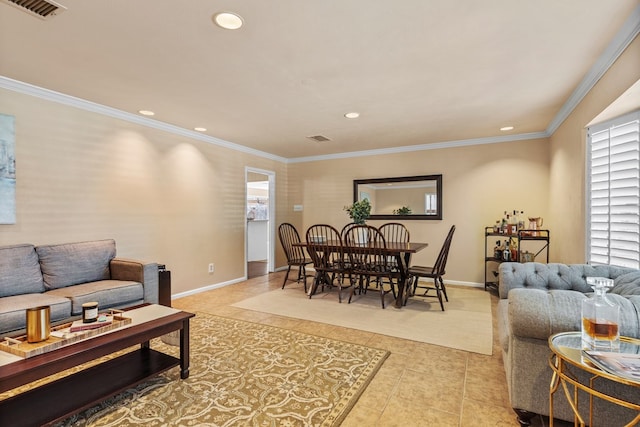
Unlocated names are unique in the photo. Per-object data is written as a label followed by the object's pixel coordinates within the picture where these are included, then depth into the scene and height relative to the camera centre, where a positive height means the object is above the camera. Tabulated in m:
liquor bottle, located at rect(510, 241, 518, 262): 4.29 -0.58
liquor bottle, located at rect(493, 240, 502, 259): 4.47 -0.58
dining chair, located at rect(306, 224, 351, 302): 4.07 -0.66
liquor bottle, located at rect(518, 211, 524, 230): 4.53 -0.13
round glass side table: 1.10 -0.58
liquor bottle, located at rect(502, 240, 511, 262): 4.34 -0.59
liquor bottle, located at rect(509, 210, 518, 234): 4.50 -0.13
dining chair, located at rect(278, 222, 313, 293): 4.70 -0.70
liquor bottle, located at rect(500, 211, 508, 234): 4.52 -0.20
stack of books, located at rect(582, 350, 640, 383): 1.11 -0.57
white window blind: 2.26 +0.16
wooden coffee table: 1.51 -1.03
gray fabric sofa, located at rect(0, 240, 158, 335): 2.43 -0.67
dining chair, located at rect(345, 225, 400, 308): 3.78 -0.65
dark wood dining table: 3.67 -0.51
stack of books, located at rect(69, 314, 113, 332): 1.86 -0.71
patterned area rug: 1.75 -1.16
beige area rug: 2.95 -1.17
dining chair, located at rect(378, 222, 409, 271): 5.29 -0.37
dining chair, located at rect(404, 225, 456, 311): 3.71 -0.73
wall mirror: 5.22 +0.26
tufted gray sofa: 1.42 -0.67
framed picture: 2.76 +0.33
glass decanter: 1.30 -0.46
